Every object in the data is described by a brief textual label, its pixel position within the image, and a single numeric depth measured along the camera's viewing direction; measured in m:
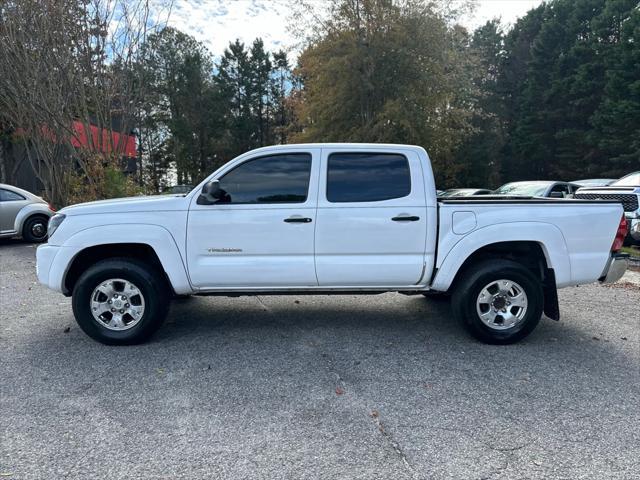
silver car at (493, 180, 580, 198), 13.36
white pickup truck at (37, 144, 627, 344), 4.51
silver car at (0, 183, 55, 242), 11.30
